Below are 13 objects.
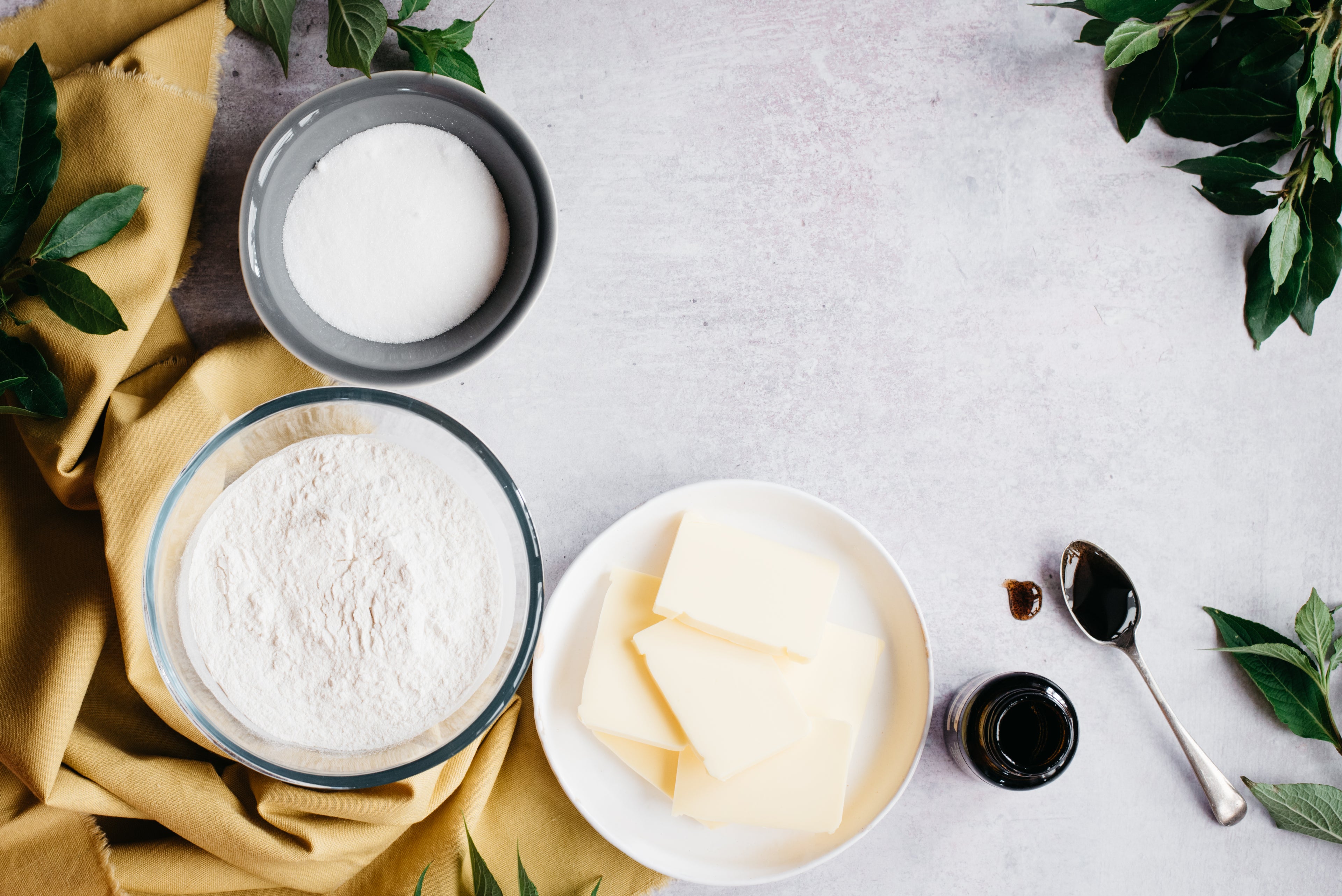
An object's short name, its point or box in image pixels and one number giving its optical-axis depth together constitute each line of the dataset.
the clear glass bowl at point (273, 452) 0.65
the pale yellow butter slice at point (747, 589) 0.68
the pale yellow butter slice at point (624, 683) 0.67
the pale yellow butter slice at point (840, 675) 0.69
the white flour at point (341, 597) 0.65
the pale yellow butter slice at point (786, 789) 0.68
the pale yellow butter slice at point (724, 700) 0.67
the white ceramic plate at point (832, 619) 0.68
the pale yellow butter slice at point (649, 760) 0.68
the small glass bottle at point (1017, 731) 0.67
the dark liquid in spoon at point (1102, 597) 0.71
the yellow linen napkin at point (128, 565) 0.66
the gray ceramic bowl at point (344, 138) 0.65
